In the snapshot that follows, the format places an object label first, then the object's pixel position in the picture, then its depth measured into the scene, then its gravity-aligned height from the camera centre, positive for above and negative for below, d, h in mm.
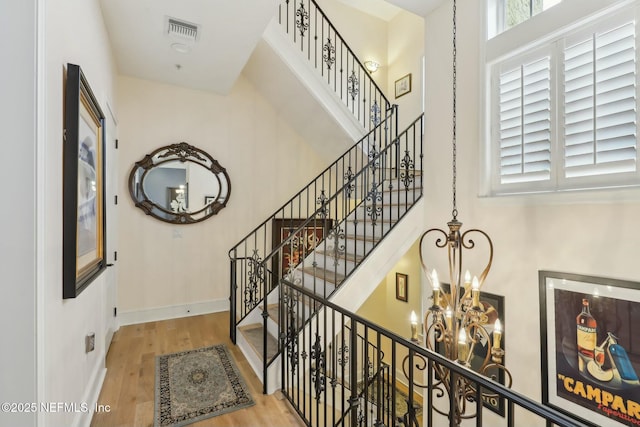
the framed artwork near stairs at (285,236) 4898 -350
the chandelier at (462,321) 1715 -688
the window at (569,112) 1668 +634
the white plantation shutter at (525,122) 2025 +638
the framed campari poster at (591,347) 1636 -794
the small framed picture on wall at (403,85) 5316 +2300
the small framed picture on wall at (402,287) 4863 -1198
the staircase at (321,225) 2824 -144
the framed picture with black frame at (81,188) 1572 +175
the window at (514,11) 2105 +1478
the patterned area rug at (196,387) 2264 -1466
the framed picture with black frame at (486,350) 2238 -1099
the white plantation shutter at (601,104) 1651 +625
